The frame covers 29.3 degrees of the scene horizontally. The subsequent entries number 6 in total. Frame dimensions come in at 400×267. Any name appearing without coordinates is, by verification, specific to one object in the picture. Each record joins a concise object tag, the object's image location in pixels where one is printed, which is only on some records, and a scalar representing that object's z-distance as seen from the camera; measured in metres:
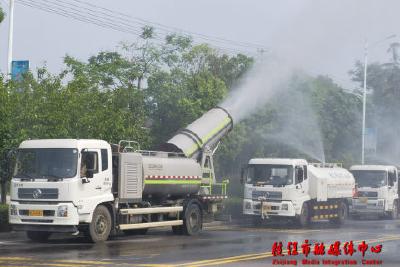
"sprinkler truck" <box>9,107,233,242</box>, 19.52
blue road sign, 26.03
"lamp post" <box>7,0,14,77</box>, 27.17
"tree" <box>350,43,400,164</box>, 63.47
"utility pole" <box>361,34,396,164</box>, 47.61
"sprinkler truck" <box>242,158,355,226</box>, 28.59
